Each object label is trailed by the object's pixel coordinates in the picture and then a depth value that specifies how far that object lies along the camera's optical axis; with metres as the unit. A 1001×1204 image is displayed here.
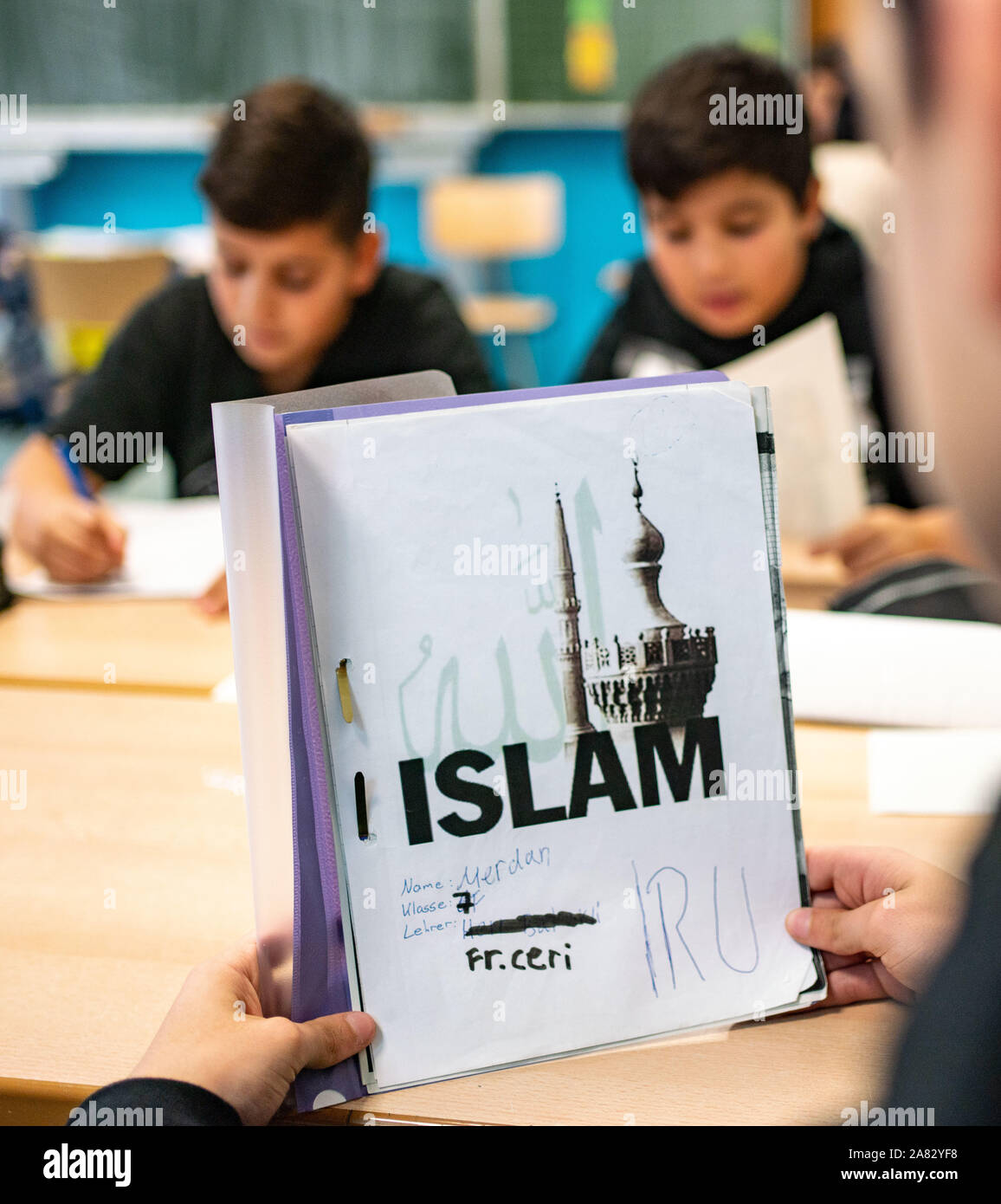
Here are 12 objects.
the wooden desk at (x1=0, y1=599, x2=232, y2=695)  1.20
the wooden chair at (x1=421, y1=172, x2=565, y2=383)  4.69
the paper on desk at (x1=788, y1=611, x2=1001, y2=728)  1.06
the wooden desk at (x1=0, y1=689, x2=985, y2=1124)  0.61
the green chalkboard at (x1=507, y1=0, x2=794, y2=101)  4.78
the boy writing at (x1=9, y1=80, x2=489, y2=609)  1.63
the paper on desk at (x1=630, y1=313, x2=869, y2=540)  1.42
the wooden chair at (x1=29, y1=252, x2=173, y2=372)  3.54
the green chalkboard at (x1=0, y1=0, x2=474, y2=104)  4.66
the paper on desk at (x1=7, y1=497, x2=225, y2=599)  1.46
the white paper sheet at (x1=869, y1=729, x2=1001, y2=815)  0.90
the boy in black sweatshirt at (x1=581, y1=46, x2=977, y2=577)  1.68
